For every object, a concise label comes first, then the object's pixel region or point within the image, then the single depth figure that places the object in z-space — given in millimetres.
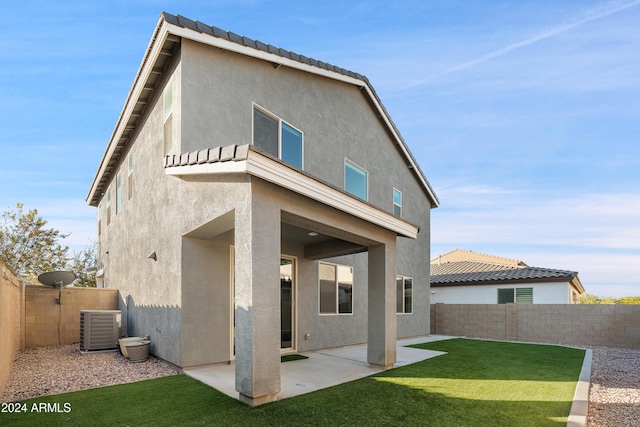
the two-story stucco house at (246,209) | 5625
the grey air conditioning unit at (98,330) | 9711
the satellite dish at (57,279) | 10922
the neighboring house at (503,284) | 19234
